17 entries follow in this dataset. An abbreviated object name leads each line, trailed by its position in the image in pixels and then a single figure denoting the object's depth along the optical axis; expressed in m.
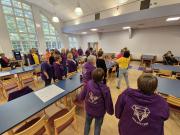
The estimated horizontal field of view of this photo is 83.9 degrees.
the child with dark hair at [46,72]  3.14
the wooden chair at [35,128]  1.20
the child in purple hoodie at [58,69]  3.07
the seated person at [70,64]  3.32
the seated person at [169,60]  5.21
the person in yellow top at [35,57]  5.44
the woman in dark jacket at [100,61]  3.04
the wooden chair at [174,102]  1.75
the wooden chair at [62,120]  1.38
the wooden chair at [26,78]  3.53
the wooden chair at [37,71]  4.06
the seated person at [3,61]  4.55
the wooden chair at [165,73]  3.14
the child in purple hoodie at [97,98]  1.28
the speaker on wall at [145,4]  5.59
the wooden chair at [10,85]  2.90
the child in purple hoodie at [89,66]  2.29
